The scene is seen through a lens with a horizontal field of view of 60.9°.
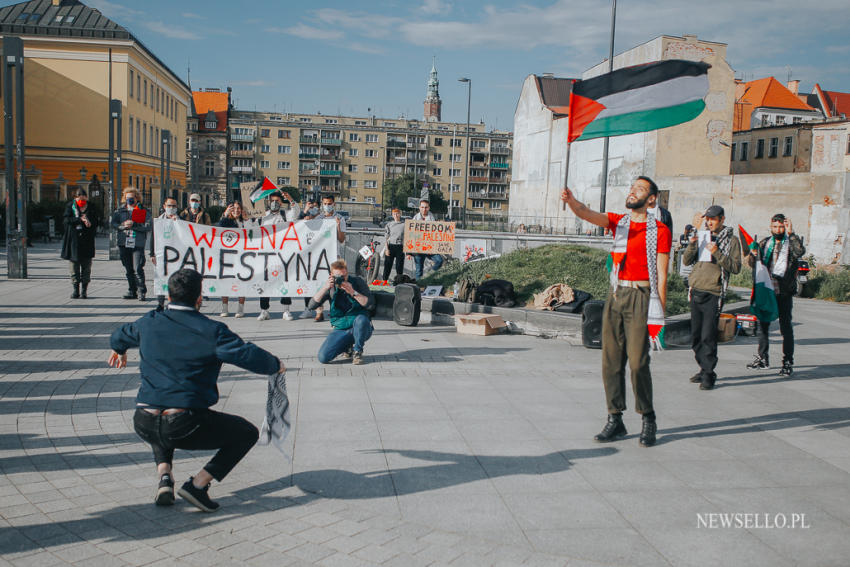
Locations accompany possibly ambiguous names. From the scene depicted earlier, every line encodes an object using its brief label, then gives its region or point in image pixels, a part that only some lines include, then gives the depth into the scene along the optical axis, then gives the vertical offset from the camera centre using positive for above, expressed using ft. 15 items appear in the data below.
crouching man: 14.40 -3.16
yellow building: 184.24 +33.73
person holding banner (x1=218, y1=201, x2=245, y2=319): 41.22 +0.25
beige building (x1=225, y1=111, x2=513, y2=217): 382.01 +40.00
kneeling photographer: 29.72 -3.72
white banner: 35.94 -1.56
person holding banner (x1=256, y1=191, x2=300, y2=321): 41.38 +0.58
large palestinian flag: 23.12 +4.64
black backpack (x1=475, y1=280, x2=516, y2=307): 41.68 -3.45
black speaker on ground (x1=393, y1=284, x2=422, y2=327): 40.50 -4.22
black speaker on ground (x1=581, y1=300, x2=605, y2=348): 34.81 -4.20
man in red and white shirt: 19.44 -1.52
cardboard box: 38.29 -4.82
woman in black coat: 44.47 -1.20
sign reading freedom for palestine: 51.70 -0.43
